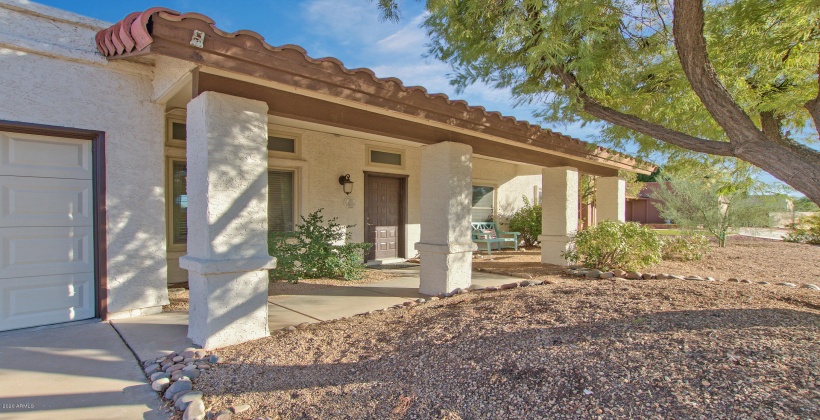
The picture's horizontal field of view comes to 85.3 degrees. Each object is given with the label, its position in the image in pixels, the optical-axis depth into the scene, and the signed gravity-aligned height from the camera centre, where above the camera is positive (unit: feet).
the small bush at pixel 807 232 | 47.29 -2.55
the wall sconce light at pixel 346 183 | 28.47 +1.82
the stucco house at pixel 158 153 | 12.28 +1.97
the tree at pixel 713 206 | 40.22 +0.27
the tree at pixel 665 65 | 14.01 +5.47
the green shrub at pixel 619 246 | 25.02 -2.06
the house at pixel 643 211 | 112.06 -0.39
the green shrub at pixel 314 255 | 22.11 -2.24
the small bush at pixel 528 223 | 41.73 -1.20
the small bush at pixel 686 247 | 31.30 -2.75
